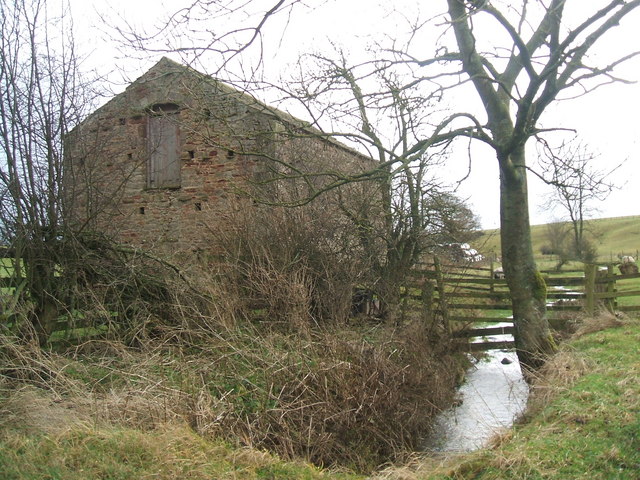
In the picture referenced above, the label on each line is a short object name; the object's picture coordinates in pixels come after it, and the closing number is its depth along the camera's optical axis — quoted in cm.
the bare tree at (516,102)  823
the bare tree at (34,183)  877
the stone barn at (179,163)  1345
